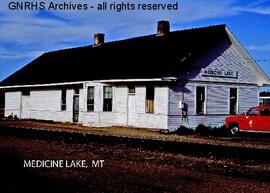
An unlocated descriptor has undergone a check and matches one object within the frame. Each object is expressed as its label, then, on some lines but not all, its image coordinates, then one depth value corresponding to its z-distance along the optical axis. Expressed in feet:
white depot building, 84.07
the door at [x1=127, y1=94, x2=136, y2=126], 88.74
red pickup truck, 75.46
